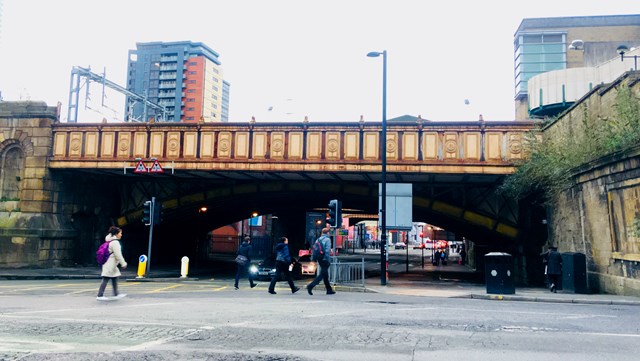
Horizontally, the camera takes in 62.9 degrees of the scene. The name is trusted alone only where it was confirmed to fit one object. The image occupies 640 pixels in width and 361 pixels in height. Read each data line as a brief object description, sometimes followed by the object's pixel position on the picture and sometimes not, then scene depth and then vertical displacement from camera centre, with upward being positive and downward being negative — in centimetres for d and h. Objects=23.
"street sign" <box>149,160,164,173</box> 2378 +331
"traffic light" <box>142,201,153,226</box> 2112 +125
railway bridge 2247 +342
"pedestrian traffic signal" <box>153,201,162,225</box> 2123 +119
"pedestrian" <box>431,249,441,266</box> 4565 -108
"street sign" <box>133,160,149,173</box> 2380 +330
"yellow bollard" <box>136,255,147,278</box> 2211 -109
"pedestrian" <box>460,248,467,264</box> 5147 -99
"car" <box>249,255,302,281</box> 2308 -115
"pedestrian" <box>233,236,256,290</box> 1684 -35
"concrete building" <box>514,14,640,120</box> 4850 +1957
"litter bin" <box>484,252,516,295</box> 1488 -86
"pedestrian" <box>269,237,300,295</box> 1384 -47
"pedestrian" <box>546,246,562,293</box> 1667 -68
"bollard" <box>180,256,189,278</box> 2277 -110
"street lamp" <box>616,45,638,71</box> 2398 +926
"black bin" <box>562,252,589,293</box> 1580 -79
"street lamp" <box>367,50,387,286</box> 1812 +215
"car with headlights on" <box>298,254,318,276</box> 2856 -126
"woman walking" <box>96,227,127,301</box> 1109 -43
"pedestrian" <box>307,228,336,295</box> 1340 -46
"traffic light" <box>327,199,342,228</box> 1725 +99
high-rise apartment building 11888 +3769
